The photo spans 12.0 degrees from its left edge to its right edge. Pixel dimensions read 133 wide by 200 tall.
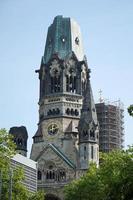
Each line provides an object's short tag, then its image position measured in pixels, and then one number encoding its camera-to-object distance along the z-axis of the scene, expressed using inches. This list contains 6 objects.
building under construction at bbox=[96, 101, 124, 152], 4970.5
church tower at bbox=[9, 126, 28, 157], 4463.6
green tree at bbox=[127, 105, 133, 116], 1862.7
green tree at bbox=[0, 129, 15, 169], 2362.8
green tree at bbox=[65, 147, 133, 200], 2034.0
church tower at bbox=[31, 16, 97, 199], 4269.2
